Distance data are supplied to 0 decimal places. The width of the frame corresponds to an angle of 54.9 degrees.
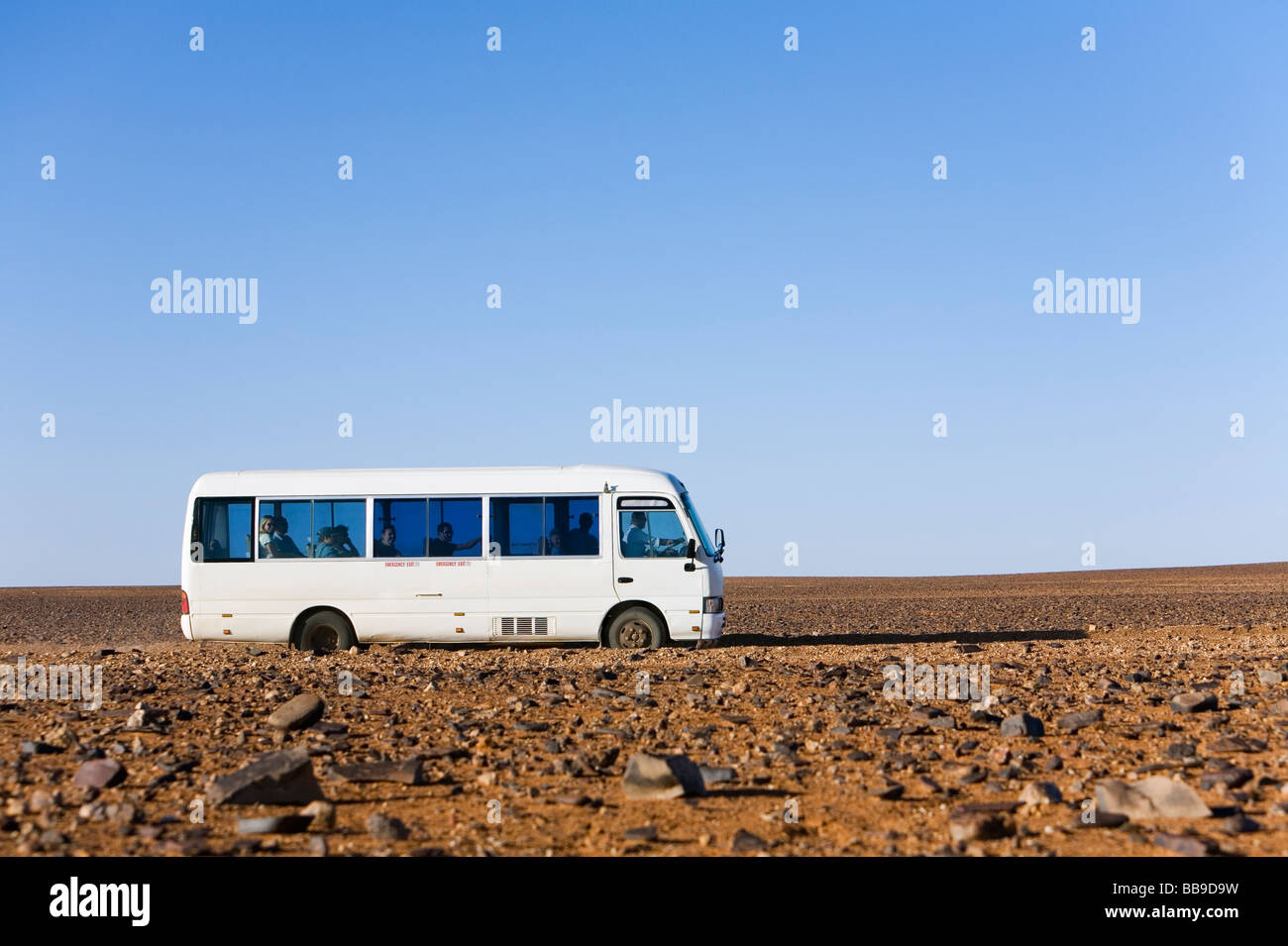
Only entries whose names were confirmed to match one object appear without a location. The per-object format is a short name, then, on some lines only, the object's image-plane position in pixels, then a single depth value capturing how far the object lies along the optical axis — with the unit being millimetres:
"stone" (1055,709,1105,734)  9773
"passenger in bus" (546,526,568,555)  19172
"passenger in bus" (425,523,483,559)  19219
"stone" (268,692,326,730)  10375
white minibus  19047
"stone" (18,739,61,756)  9352
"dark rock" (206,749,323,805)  7461
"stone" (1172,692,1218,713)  10367
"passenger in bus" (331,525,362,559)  19406
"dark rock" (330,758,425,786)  8172
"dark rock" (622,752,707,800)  7590
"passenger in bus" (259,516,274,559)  19391
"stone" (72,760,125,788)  8070
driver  19047
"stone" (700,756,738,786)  8047
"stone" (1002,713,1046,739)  9531
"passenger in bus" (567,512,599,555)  19094
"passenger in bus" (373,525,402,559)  19328
